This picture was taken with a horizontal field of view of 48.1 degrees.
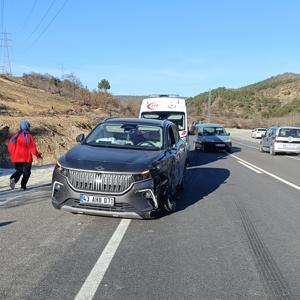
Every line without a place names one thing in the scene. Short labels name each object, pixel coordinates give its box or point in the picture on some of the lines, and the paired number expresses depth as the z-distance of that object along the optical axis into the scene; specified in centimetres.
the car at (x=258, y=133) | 3929
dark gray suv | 501
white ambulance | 1353
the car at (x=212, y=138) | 1908
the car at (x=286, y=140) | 1799
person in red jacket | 725
